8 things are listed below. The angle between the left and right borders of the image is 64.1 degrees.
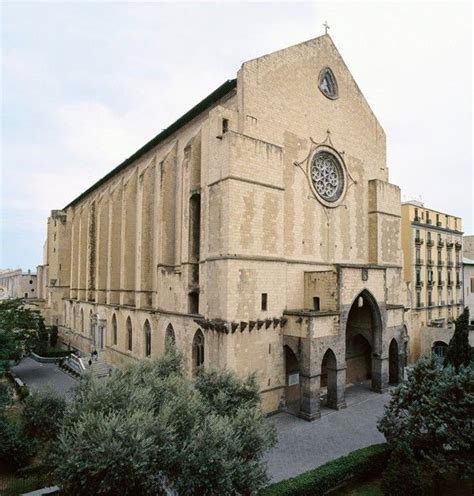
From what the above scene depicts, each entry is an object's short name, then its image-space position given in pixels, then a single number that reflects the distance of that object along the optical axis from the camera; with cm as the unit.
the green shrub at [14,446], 1348
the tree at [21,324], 2700
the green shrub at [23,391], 2258
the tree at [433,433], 1102
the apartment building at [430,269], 3388
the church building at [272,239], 1842
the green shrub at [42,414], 1238
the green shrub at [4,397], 1394
